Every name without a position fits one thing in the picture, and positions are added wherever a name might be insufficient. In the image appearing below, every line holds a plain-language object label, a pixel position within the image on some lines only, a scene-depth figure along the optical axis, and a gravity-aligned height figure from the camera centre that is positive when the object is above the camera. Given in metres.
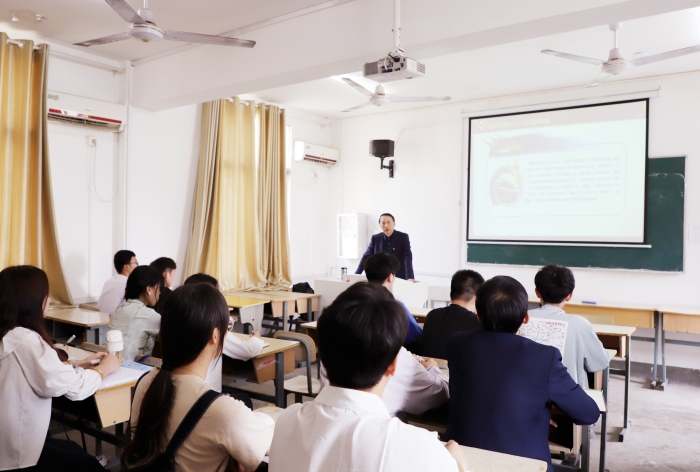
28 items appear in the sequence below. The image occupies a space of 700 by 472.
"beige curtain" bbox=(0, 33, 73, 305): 4.56 +0.60
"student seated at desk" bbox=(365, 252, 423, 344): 3.26 -0.24
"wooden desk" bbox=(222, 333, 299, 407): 3.02 -0.85
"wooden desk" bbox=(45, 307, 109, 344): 4.11 -0.84
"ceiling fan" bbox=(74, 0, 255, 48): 3.11 +1.31
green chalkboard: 5.46 +0.07
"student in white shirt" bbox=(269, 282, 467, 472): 0.94 -0.37
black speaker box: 7.15 +1.18
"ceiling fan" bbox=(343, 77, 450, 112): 5.31 +1.43
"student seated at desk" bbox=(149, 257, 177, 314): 4.07 -0.33
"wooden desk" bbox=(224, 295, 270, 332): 5.16 -0.85
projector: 3.41 +1.12
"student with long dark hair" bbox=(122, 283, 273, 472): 1.29 -0.48
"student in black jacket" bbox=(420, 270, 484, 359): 2.79 -0.48
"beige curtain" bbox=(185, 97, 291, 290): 6.13 +0.32
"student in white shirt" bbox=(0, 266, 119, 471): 1.89 -0.60
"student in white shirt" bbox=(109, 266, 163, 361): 3.01 -0.54
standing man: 6.32 -0.17
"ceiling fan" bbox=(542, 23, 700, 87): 4.07 +1.44
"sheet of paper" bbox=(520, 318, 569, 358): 2.51 -0.48
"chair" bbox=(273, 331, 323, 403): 3.00 -0.90
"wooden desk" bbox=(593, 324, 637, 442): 3.60 -0.77
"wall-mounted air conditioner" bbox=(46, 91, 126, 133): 4.88 +1.12
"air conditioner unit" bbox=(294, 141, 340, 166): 7.42 +1.14
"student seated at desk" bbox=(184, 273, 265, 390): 2.88 -0.70
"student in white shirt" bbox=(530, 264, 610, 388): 2.61 -0.55
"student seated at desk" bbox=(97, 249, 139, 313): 4.48 -0.53
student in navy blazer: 1.73 -0.54
